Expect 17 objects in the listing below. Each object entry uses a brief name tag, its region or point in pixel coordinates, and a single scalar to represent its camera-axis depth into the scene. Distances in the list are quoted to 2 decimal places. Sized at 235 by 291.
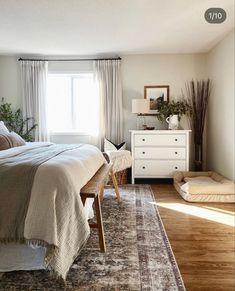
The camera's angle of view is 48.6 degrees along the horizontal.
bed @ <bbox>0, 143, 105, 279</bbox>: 1.54
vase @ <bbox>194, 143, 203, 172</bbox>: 4.67
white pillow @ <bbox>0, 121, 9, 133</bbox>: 3.27
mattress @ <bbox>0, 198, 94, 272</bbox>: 1.75
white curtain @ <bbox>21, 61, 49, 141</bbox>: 4.86
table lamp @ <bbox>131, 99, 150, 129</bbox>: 4.48
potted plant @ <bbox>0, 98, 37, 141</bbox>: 4.69
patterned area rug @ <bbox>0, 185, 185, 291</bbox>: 1.65
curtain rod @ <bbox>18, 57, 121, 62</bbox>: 4.92
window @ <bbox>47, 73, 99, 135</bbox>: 5.04
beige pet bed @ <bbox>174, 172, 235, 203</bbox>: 3.46
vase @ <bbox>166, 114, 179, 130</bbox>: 4.61
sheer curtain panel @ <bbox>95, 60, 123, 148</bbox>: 4.83
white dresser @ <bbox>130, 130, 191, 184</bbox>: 4.38
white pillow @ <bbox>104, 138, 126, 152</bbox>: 4.73
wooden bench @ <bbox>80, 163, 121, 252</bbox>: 1.92
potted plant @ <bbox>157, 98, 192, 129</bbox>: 4.63
